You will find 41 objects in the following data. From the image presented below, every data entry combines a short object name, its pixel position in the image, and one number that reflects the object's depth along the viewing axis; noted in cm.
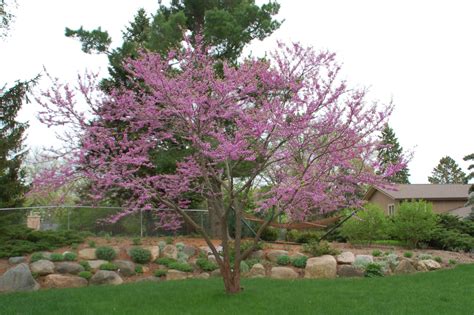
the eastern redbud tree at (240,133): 674
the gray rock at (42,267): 998
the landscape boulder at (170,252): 1181
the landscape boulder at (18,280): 898
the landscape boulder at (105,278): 989
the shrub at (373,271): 1029
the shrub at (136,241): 1221
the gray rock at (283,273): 1055
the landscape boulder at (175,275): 1065
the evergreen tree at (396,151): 4602
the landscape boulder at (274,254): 1167
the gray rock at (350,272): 1045
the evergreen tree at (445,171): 5650
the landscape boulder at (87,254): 1113
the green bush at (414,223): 1388
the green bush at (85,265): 1042
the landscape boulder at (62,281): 962
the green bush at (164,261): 1129
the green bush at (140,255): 1118
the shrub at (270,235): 1527
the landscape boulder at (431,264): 1115
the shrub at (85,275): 995
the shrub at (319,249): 1173
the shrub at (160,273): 1061
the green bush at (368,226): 1449
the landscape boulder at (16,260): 1040
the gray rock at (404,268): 1082
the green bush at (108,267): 1052
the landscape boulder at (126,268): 1062
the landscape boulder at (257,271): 1077
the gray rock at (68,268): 1021
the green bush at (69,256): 1074
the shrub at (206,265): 1119
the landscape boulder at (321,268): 1055
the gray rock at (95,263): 1058
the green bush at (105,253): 1107
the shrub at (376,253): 1200
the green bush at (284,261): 1133
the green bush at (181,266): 1096
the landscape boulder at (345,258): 1109
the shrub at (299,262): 1109
